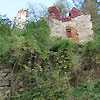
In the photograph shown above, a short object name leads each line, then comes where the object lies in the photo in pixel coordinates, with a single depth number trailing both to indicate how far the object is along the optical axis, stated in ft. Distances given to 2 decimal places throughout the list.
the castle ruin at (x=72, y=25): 24.48
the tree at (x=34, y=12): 53.11
